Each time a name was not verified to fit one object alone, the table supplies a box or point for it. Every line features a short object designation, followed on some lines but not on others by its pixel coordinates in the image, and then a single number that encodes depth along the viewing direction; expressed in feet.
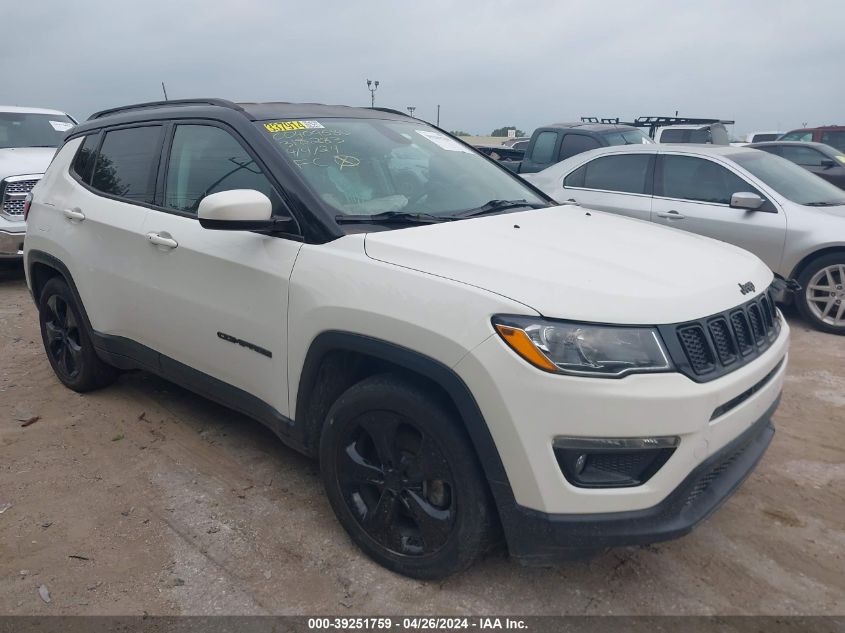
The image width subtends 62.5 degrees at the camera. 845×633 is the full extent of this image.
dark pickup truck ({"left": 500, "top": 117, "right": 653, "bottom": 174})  31.07
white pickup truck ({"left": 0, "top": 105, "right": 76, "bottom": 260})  25.72
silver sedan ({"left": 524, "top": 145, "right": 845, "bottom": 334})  19.19
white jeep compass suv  6.96
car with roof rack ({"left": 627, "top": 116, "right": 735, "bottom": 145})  36.37
